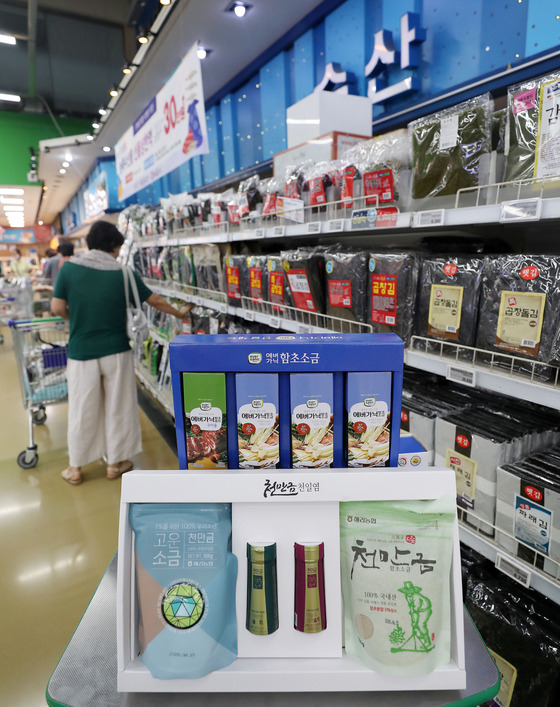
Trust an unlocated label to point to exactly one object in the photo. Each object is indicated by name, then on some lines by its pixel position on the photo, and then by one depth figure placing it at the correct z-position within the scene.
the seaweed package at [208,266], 3.04
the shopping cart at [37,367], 3.30
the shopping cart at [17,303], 7.53
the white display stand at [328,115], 2.20
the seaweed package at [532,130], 1.06
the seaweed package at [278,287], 2.16
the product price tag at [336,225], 1.70
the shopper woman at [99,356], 2.88
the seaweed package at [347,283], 1.67
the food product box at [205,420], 0.81
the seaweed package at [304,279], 1.91
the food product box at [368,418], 0.80
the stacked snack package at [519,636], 1.23
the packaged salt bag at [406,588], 0.72
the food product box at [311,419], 0.81
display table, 0.74
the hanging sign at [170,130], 2.94
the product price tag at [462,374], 1.26
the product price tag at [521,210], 1.05
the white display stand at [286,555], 0.73
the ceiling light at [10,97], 10.38
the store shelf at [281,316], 1.84
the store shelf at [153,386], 3.62
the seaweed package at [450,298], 1.31
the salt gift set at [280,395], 0.79
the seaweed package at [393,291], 1.48
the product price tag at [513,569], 1.20
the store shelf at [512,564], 1.14
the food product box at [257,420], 0.81
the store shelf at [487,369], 1.11
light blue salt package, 0.74
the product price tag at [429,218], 1.30
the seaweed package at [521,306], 1.10
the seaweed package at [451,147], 1.26
